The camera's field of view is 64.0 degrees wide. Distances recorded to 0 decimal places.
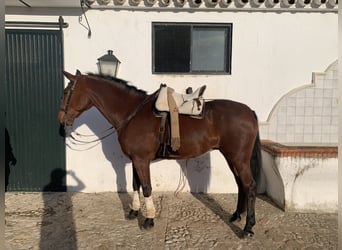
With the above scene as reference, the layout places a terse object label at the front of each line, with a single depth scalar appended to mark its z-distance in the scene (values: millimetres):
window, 4570
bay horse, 3359
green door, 4531
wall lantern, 4402
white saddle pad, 3338
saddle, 3299
